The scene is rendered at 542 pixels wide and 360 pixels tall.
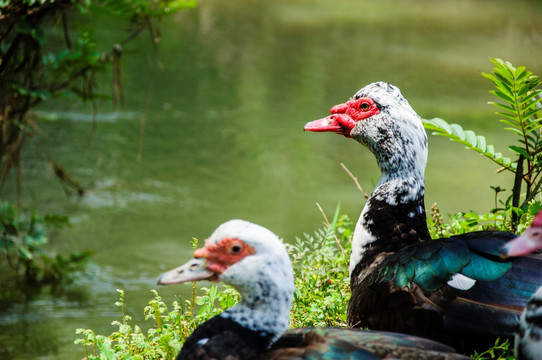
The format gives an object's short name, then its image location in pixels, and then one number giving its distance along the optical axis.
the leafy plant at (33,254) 8.62
